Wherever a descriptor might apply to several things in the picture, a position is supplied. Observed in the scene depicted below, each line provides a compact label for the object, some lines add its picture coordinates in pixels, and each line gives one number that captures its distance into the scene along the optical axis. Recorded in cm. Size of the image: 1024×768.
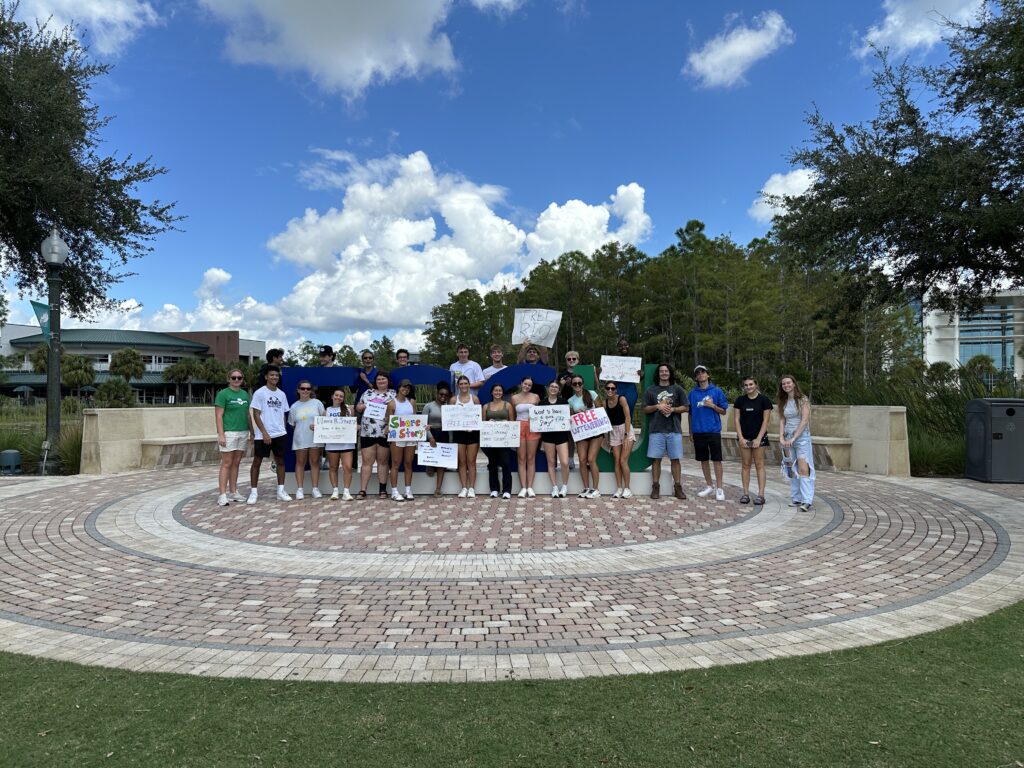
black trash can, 1092
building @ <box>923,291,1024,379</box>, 8719
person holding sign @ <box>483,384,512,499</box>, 968
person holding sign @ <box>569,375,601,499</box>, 965
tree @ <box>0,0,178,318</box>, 1413
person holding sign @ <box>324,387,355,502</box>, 963
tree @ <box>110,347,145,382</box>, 7162
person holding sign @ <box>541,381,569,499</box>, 965
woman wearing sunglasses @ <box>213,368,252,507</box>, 912
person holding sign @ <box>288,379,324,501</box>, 957
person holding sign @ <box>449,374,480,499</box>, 963
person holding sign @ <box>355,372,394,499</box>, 947
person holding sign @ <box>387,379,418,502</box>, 958
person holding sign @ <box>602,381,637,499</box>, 955
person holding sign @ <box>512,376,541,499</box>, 971
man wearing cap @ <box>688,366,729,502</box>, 949
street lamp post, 1256
